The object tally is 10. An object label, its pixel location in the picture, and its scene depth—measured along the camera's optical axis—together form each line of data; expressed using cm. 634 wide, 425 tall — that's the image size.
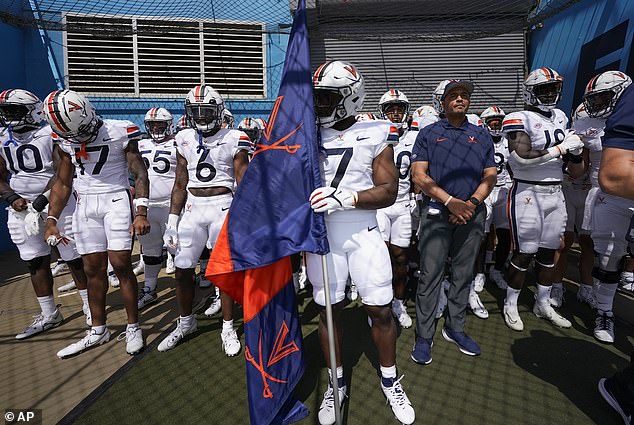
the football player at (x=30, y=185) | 365
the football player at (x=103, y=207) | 321
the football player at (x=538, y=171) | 321
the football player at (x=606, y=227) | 320
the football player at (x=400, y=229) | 367
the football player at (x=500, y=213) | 470
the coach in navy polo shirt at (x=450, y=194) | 278
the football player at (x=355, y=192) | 215
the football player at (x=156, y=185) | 460
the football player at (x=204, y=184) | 324
